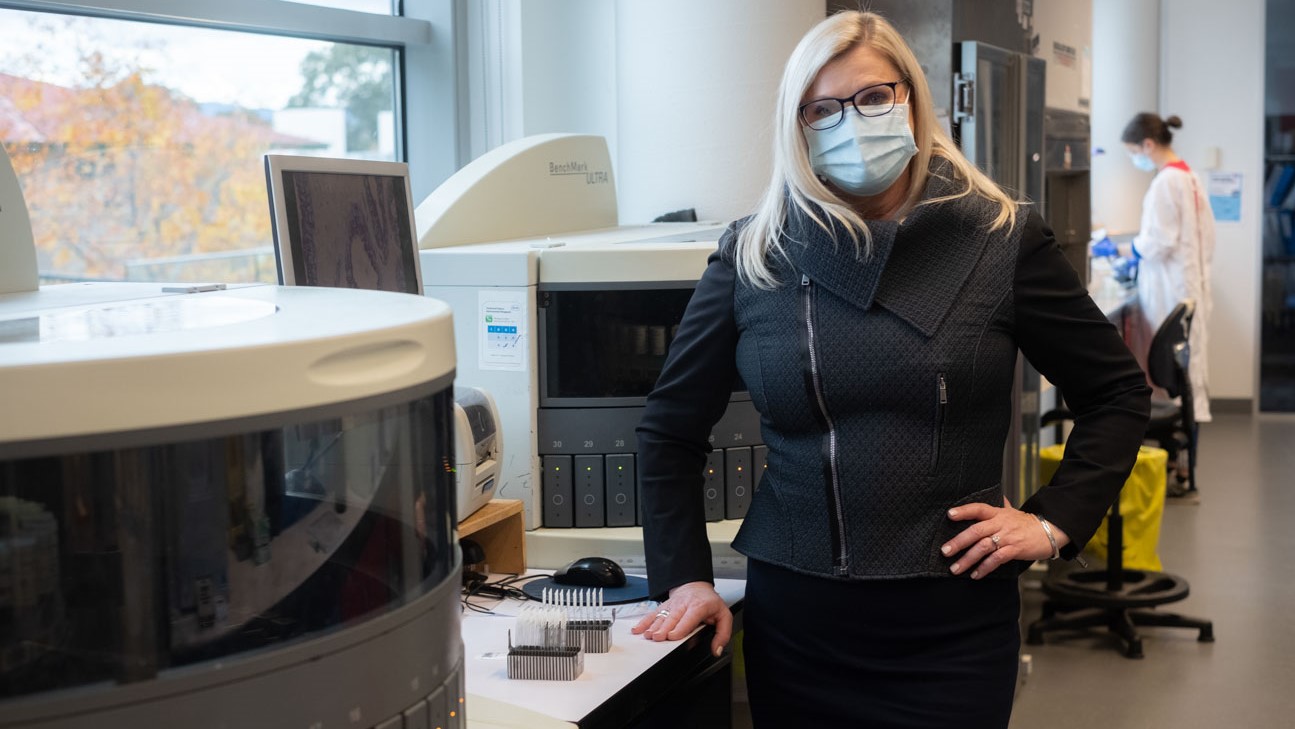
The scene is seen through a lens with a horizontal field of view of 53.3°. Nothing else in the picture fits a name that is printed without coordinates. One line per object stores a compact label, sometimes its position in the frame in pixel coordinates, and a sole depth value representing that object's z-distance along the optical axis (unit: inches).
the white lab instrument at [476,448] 72.4
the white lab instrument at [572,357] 79.9
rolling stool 148.1
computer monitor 62.3
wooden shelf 79.4
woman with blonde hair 58.8
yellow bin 160.7
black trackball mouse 74.0
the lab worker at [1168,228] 244.2
